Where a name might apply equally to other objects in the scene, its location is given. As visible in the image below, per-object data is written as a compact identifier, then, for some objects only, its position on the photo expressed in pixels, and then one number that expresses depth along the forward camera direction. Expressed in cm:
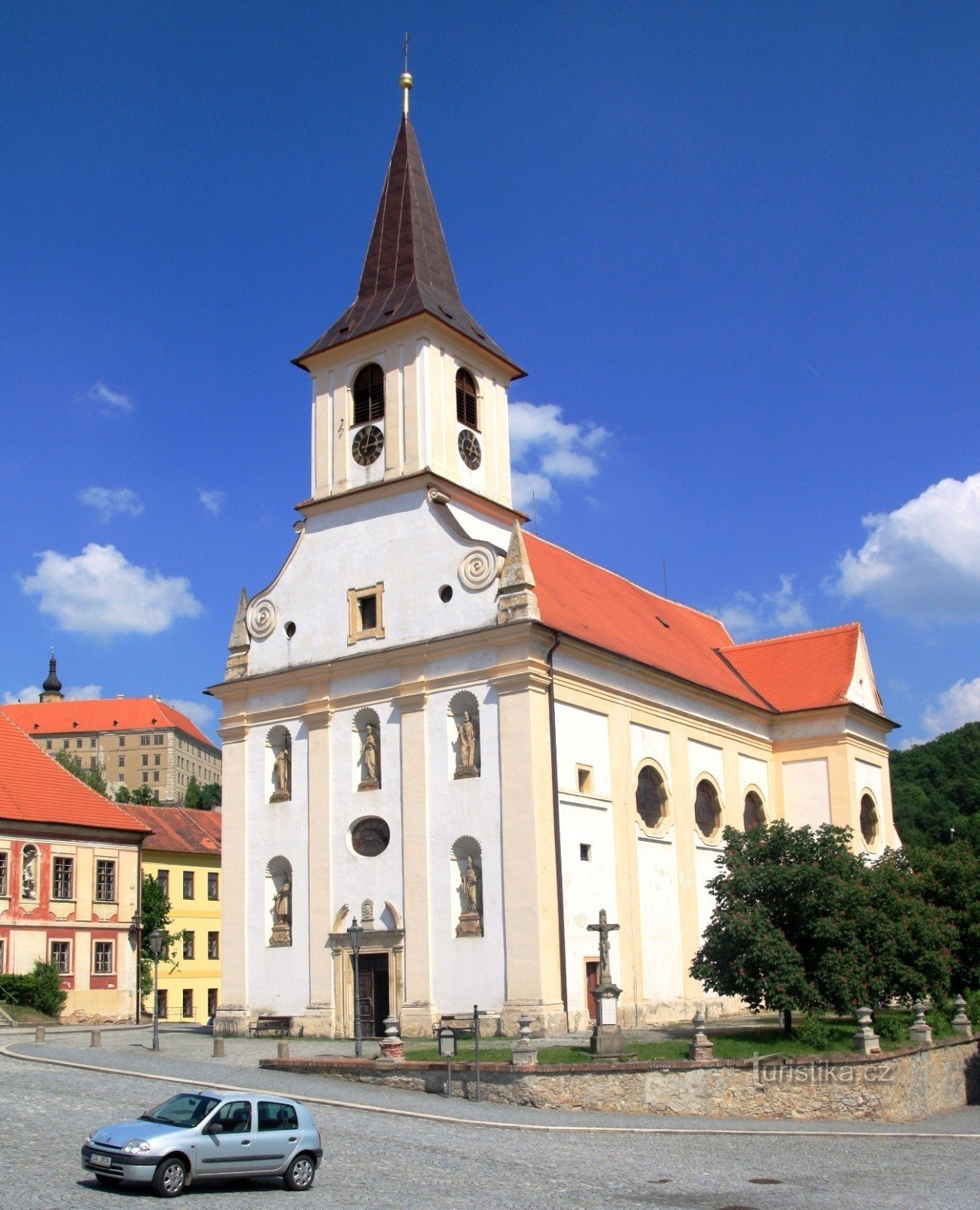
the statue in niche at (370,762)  3184
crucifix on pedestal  2366
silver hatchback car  1383
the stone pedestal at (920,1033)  2739
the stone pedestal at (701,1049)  2319
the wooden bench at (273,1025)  3125
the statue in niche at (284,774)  3356
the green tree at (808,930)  2616
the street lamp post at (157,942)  2905
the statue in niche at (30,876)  4253
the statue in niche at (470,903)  2928
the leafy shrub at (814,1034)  2506
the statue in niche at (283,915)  3244
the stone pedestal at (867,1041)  2470
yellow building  5544
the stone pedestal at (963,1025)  3023
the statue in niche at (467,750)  3028
